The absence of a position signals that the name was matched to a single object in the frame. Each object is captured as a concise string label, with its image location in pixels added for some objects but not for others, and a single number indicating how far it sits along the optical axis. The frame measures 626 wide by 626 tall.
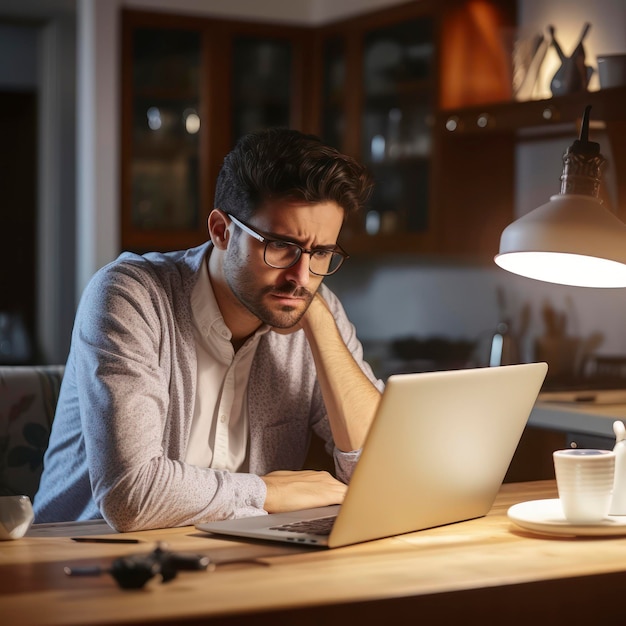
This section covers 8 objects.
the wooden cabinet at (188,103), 5.54
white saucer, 2.02
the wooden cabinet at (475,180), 4.59
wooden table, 1.69
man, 2.27
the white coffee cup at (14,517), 2.02
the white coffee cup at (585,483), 2.03
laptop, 1.93
